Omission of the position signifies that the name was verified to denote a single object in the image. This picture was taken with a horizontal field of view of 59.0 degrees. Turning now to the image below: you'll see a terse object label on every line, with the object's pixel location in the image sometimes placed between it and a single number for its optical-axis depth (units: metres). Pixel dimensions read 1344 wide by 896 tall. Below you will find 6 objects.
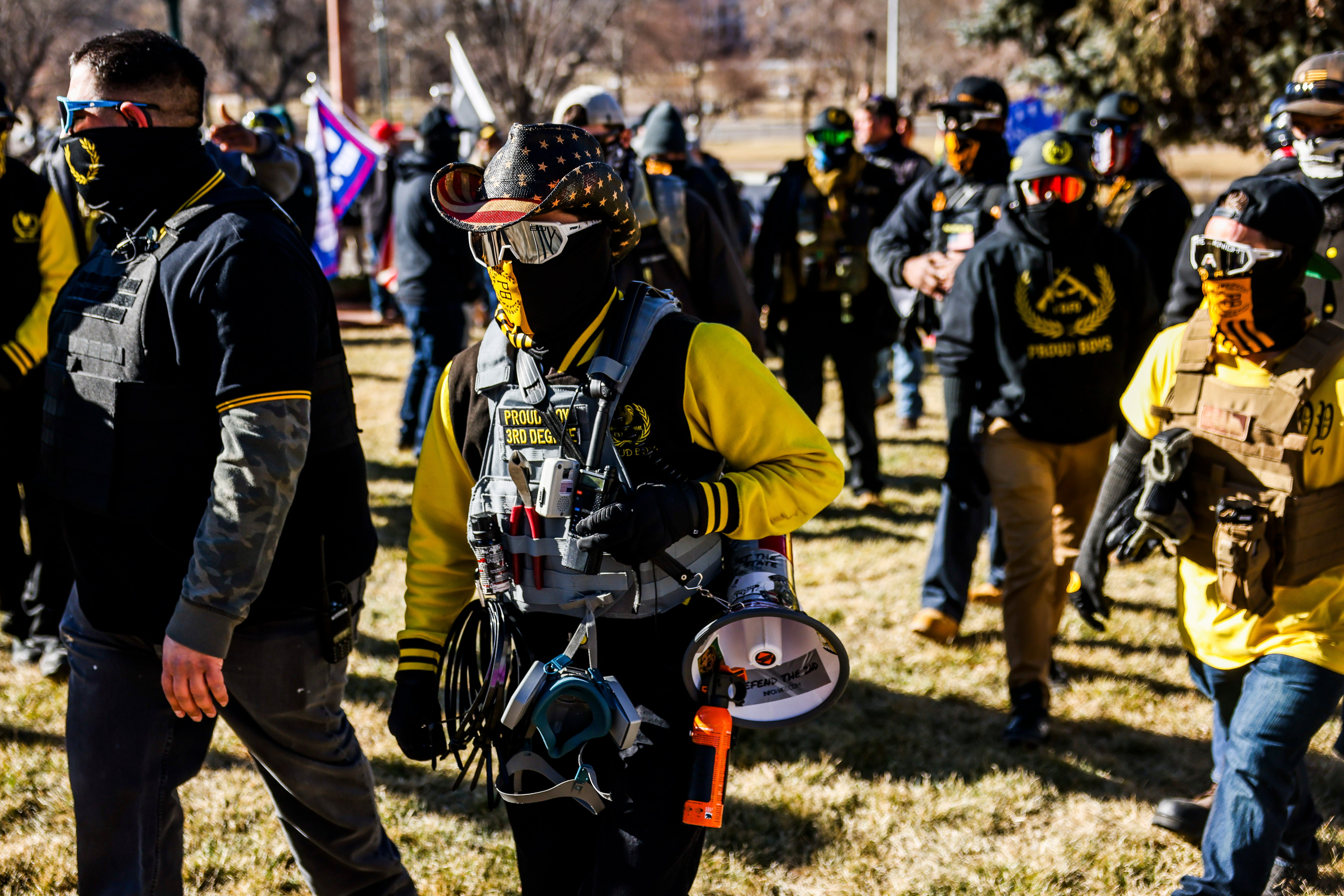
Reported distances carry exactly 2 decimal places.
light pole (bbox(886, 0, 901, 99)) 31.08
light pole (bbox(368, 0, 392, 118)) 31.31
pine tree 13.74
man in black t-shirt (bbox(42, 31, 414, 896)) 2.50
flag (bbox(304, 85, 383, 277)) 10.53
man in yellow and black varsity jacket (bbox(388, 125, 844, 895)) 2.35
